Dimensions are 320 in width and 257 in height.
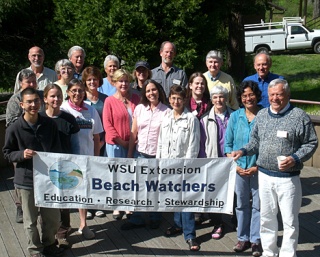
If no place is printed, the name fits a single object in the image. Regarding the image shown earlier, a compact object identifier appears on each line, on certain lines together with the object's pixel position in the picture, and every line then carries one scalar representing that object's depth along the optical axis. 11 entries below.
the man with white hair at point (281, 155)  5.18
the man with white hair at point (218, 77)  6.98
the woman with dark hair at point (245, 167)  5.77
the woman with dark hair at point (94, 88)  6.59
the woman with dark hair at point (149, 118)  6.27
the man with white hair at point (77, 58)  7.46
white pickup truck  28.11
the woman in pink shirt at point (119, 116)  6.53
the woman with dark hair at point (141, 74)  7.11
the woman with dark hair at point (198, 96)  6.33
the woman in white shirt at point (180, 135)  5.91
